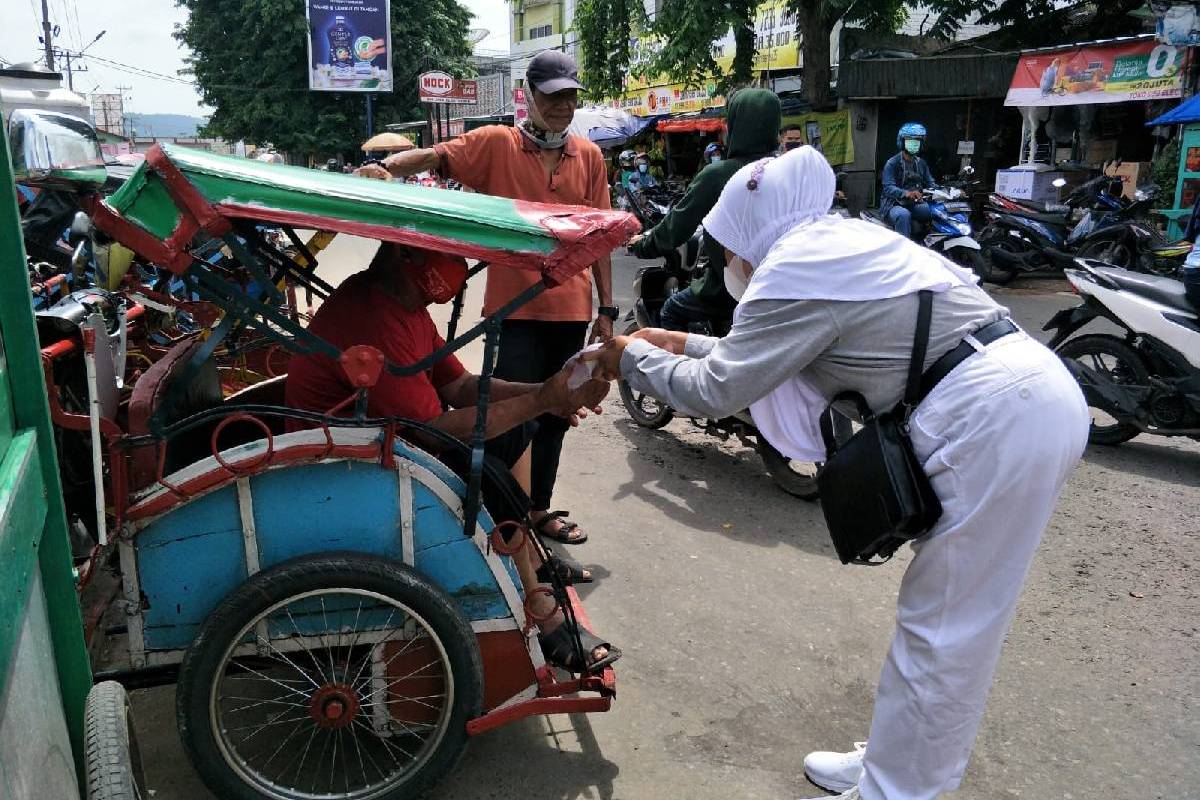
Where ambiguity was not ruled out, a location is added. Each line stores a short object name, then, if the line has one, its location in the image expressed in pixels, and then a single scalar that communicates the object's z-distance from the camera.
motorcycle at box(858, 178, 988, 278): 9.96
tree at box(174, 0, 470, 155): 31.62
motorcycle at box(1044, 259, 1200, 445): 4.94
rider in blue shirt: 10.37
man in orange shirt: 3.68
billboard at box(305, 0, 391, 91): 30.67
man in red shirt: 2.63
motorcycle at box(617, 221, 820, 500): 4.69
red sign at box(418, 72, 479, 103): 25.83
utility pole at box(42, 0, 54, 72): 27.32
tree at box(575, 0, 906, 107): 13.88
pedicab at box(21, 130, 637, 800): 2.18
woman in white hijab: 2.06
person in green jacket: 4.62
